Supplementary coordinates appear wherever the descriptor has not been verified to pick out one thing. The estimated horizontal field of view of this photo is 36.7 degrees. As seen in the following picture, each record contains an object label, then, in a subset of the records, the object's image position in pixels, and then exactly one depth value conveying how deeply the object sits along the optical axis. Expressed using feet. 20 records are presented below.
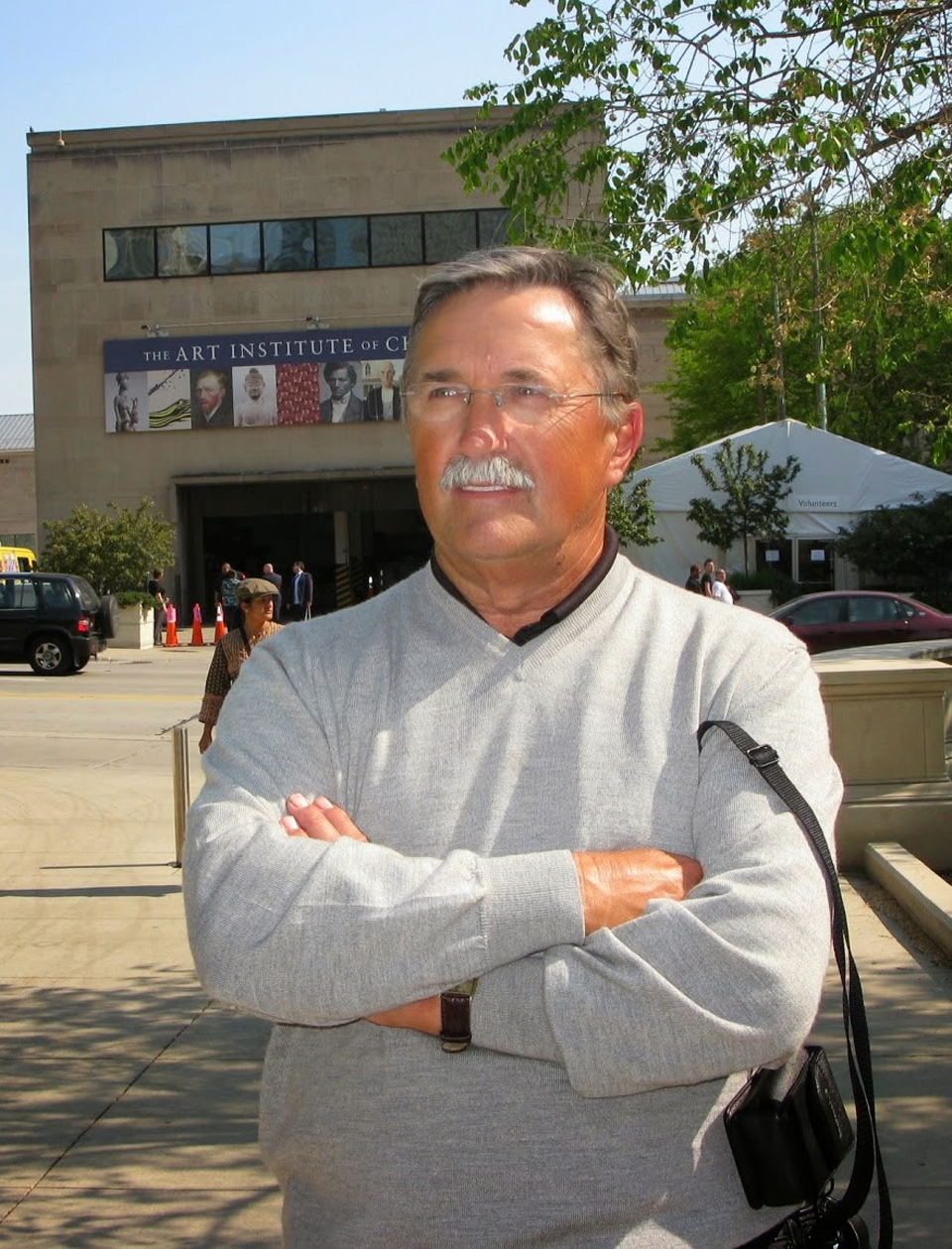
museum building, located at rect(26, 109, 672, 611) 149.07
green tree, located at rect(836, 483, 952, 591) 98.58
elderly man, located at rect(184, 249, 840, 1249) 6.40
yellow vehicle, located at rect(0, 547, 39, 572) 123.95
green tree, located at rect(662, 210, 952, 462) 31.48
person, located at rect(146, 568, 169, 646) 112.47
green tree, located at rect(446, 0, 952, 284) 28.53
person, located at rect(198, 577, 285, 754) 26.48
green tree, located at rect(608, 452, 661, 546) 100.73
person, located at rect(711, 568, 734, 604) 82.43
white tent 102.53
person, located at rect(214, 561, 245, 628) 103.74
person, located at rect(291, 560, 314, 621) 118.21
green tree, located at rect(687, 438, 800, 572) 102.27
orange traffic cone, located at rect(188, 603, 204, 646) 115.03
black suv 81.61
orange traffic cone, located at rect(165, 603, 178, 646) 112.27
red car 70.54
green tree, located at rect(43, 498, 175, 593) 112.68
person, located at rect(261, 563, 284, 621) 112.42
